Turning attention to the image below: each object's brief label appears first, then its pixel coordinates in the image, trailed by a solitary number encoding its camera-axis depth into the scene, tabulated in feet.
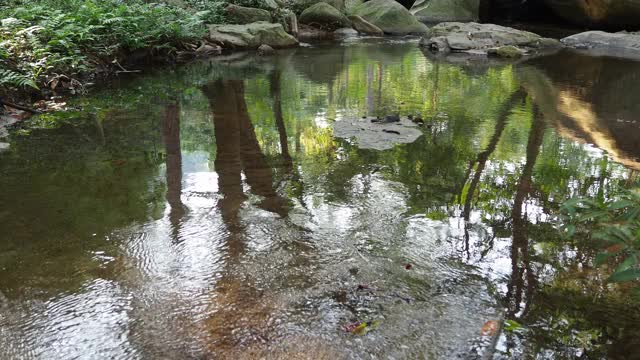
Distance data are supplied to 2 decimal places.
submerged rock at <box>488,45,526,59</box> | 52.23
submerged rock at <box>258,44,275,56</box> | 52.35
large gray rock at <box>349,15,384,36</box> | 69.77
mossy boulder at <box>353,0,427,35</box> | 70.54
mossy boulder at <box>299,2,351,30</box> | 69.64
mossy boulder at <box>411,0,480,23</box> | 86.17
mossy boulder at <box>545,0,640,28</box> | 66.64
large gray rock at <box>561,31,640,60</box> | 55.52
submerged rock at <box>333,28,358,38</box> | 68.64
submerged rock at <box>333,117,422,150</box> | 22.02
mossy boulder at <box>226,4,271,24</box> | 59.67
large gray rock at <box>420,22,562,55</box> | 56.44
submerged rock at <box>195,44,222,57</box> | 49.24
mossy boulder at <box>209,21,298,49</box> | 53.07
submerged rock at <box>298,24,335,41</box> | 65.92
